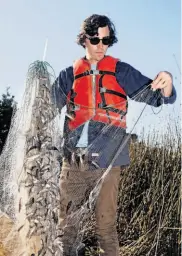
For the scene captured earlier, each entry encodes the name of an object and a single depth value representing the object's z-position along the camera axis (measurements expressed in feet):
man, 9.07
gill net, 7.52
